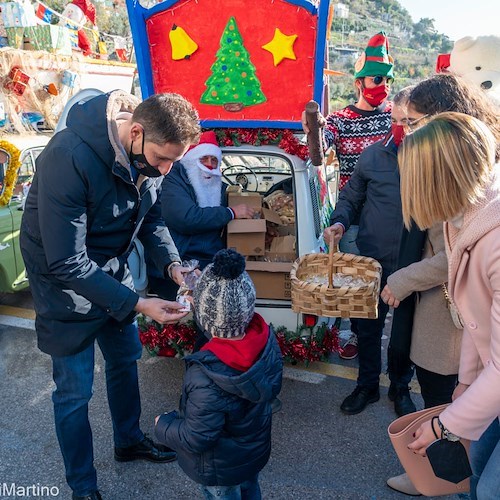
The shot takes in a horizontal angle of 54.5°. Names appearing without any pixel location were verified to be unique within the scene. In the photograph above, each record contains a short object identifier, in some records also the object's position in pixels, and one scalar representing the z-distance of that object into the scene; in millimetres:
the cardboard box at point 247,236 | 3516
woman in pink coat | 1469
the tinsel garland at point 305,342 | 3359
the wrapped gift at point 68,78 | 13530
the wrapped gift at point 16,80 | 11703
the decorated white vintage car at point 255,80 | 3182
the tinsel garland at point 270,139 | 3541
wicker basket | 2566
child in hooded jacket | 1815
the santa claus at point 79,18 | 14891
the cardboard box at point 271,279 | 3393
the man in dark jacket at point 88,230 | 2051
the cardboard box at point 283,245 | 3707
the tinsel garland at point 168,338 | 3402
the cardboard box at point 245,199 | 3878
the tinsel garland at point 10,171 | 4652
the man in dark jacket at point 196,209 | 3373
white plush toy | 3953
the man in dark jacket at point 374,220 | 2977
